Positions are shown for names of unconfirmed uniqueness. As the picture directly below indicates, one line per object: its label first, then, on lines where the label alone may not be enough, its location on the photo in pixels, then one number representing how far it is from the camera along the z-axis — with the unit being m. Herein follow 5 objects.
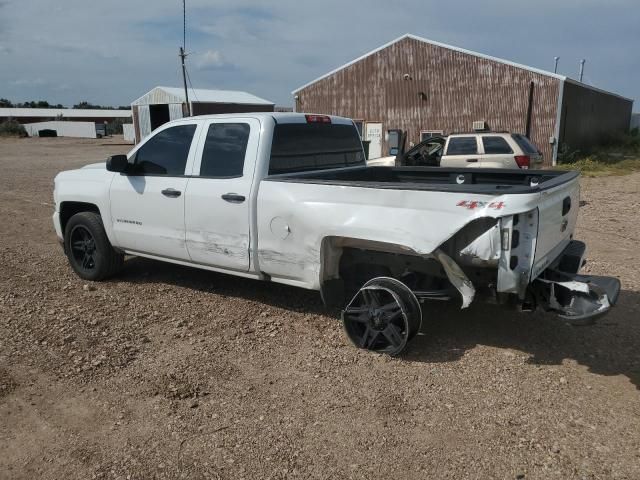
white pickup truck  3.75
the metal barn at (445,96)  21.83
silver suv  12.13
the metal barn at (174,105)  39.69
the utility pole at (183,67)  27.11
